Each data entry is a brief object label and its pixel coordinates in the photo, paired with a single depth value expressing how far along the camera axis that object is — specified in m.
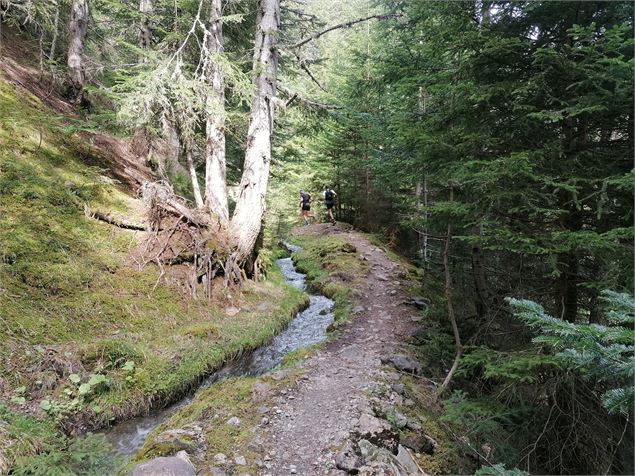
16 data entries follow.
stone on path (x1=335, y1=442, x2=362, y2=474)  4.00
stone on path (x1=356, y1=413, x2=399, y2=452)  4.46
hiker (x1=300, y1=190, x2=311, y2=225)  18.78
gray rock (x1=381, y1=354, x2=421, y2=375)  6.50
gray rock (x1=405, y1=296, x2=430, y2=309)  9.55
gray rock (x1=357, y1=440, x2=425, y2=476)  3.94
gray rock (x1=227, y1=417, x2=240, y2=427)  4.67
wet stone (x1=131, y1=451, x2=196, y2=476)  3.47
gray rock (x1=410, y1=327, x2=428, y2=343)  7.52
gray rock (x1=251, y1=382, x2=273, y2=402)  5.30
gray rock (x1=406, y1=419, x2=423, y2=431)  4.90
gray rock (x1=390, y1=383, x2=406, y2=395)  5.67
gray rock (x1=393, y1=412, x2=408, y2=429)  4.88
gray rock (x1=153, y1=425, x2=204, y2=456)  4.04
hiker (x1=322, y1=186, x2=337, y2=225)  17.87
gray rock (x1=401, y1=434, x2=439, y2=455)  4.62
